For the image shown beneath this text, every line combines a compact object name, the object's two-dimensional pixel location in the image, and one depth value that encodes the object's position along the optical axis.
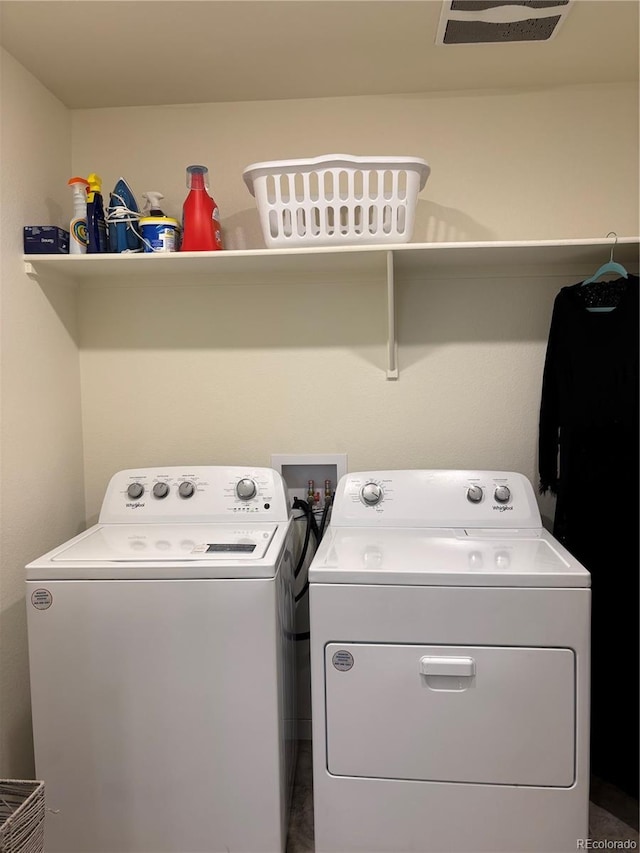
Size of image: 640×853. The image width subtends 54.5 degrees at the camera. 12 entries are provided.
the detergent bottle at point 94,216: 1.96
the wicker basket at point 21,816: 1.33
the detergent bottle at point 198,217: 1.95
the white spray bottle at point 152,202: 2.02
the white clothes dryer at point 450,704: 1.51
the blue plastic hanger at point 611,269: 1.92
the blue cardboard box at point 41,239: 1.88
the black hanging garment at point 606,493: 1.91
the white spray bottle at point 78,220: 1.93
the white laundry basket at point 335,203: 1.78
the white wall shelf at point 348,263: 1.85
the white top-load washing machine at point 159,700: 1.58
